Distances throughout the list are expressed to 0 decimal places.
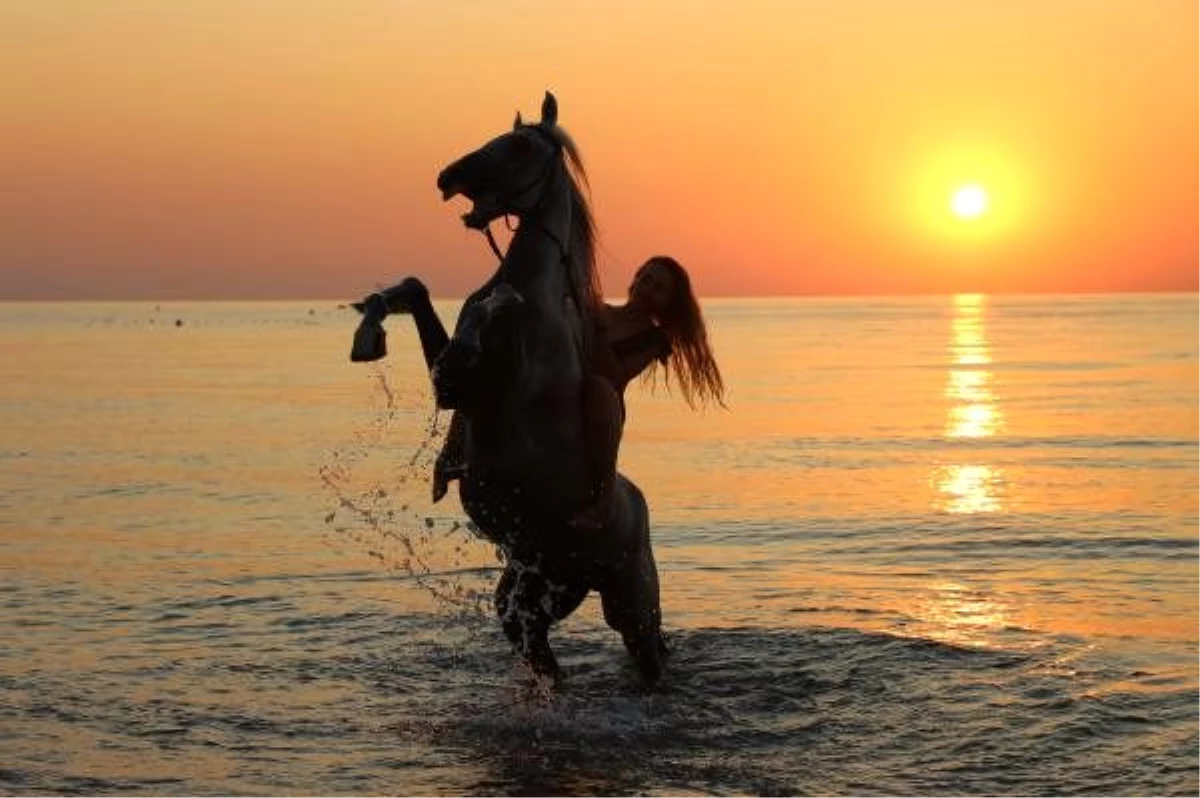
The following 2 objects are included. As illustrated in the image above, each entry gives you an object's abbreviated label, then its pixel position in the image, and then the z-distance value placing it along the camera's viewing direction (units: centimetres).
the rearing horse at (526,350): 870
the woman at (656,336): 987
